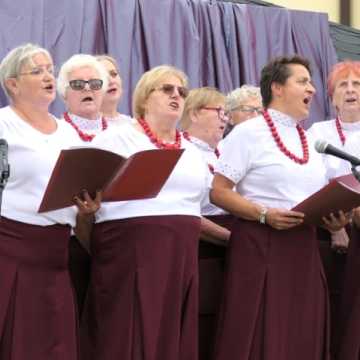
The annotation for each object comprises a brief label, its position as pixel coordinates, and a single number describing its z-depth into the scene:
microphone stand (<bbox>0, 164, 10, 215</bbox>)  4.98
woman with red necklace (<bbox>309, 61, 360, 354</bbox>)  8.57
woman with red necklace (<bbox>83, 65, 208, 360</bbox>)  6.96
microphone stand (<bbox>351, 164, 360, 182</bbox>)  6.69
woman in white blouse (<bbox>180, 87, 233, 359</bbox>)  7.87
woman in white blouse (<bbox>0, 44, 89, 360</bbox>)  6.52
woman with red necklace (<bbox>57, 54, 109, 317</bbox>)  7.35
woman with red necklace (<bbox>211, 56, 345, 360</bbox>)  7.54
